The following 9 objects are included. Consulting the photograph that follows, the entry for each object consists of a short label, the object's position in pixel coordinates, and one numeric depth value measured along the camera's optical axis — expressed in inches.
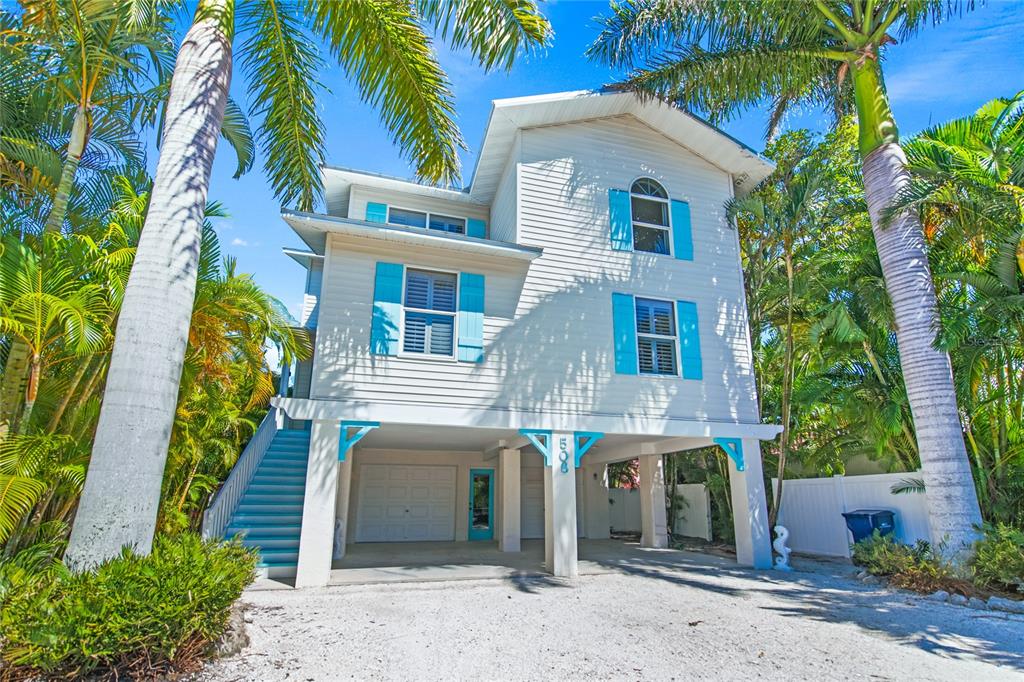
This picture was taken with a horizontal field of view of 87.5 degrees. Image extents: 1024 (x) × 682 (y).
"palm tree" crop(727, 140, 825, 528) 430.6
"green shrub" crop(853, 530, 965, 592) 289.0
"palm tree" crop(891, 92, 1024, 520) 311.6
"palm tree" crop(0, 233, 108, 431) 185.8
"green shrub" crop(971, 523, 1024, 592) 272.2
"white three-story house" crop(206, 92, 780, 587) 342.3
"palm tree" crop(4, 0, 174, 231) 228.5
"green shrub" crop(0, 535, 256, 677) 130.7
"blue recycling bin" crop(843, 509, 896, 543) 386.6
